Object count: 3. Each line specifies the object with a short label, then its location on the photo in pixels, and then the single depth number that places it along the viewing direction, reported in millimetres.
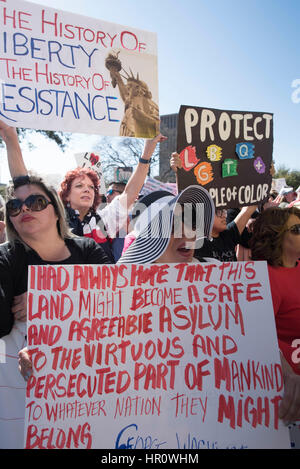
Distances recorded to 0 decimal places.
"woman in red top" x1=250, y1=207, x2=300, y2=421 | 1843
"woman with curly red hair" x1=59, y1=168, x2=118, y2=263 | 2559
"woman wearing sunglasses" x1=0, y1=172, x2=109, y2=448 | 1458
